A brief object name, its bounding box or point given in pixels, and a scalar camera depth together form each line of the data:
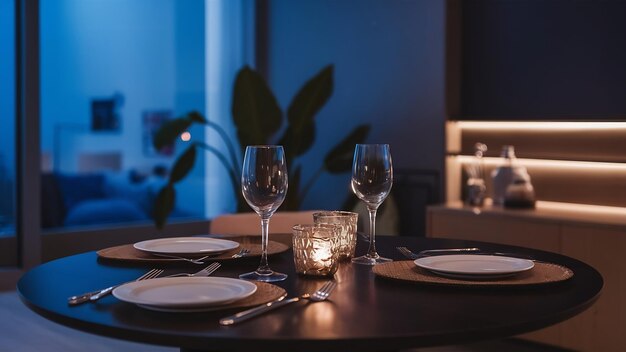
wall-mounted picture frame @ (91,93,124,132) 4.54
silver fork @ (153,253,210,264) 1.50
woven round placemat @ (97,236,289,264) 1.51
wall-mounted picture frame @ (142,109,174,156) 4.75
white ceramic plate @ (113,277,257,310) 1.07
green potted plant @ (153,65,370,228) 4.31
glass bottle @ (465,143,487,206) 3.47
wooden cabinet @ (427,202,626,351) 2.81
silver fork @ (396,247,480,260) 1.57
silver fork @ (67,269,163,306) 1.15
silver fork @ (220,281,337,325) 1.04
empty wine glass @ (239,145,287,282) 1.32
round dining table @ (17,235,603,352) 0.97
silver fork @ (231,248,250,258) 1.53
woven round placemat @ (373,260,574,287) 1.26
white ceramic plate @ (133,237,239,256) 1.55
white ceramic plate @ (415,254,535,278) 1.30
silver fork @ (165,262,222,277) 1.38
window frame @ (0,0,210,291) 4.23
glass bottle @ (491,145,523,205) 3.38
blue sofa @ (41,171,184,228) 4.42
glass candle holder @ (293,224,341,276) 1.36
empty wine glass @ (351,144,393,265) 1.49
